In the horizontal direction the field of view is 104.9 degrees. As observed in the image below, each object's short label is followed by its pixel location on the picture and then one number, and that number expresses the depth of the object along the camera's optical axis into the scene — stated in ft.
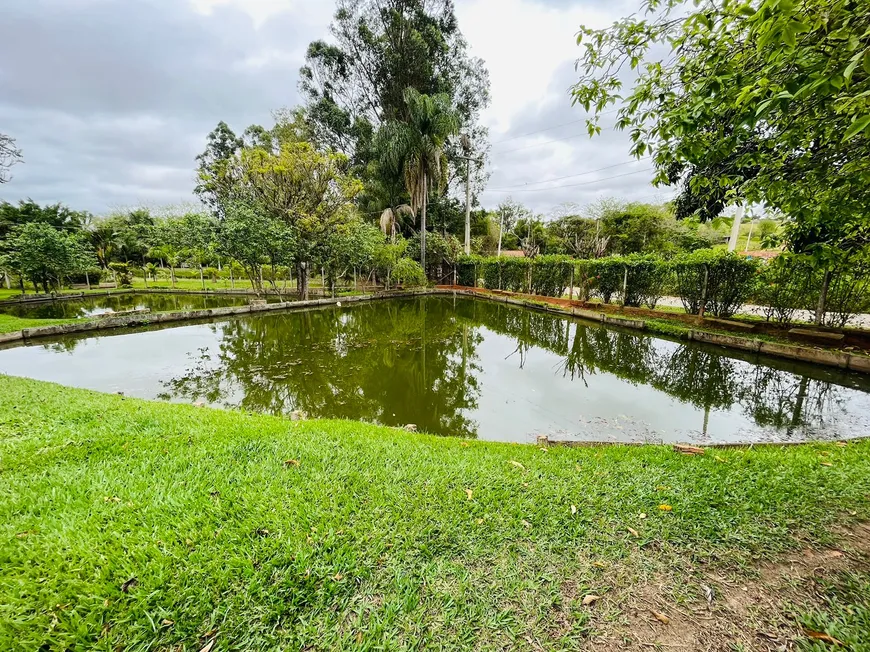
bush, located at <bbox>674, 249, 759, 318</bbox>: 28.73
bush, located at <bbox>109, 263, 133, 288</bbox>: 61.77
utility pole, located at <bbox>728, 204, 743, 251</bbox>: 47.13
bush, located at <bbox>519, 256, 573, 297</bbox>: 47.83
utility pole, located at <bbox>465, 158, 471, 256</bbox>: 71.05
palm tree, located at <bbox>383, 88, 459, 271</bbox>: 56.18
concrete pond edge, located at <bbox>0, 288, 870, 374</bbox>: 20.51
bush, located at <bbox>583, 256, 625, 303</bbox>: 39.65
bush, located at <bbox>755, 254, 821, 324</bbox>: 24.79
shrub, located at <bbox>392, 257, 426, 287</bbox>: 57.21
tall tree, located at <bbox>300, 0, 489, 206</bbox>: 62.75
